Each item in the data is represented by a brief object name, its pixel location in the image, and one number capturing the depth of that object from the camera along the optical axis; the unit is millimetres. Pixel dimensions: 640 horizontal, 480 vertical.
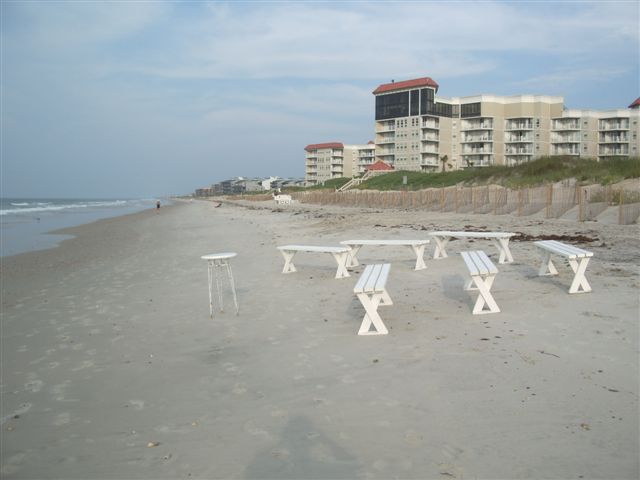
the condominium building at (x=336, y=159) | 111562
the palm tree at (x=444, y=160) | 74912
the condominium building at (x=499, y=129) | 75625
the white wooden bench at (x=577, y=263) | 7402
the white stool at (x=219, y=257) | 7254
